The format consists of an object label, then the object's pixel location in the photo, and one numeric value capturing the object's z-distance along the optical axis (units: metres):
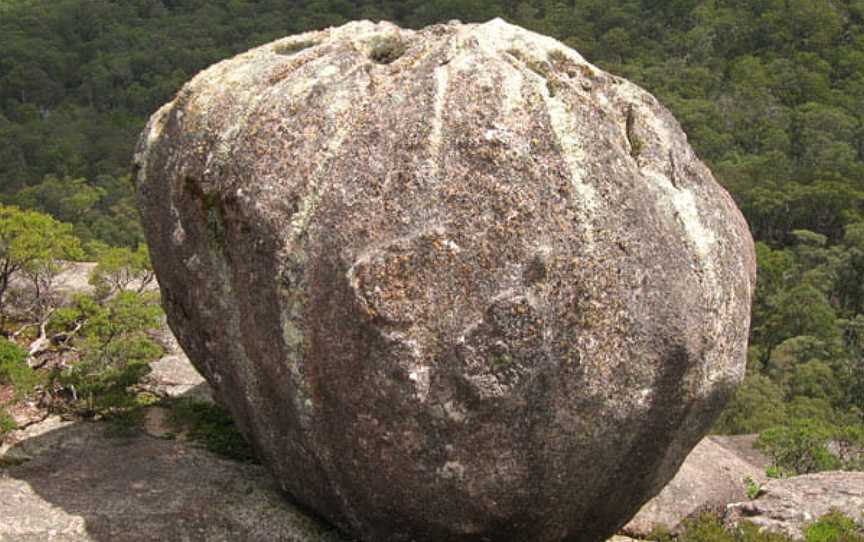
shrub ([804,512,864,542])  10.82
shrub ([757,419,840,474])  15.91
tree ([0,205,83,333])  15.73
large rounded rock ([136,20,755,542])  8.74
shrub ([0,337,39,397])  13.48
